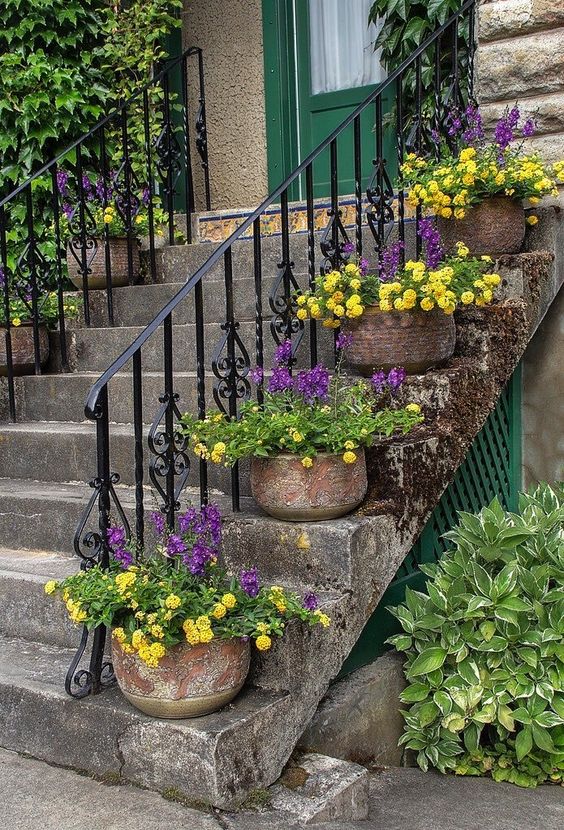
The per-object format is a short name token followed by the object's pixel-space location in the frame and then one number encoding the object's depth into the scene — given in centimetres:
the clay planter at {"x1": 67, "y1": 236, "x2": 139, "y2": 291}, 549
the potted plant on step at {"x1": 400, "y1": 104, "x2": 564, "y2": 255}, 399
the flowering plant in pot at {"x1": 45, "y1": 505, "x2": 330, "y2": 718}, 265
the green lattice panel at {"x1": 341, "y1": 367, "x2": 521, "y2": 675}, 369
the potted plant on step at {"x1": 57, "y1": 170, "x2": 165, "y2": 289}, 548
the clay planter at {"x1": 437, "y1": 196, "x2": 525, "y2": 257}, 408
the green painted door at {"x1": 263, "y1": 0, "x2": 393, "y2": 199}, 656
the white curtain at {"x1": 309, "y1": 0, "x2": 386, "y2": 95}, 652
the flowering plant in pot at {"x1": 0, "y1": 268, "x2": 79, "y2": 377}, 502
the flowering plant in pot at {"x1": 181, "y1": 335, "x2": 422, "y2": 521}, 299
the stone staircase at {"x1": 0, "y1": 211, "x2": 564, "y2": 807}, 274
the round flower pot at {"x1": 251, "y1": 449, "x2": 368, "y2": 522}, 303
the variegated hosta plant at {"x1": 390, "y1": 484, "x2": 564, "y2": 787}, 333
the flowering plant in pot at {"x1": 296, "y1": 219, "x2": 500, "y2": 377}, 339
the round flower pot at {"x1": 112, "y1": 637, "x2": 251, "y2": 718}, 268
